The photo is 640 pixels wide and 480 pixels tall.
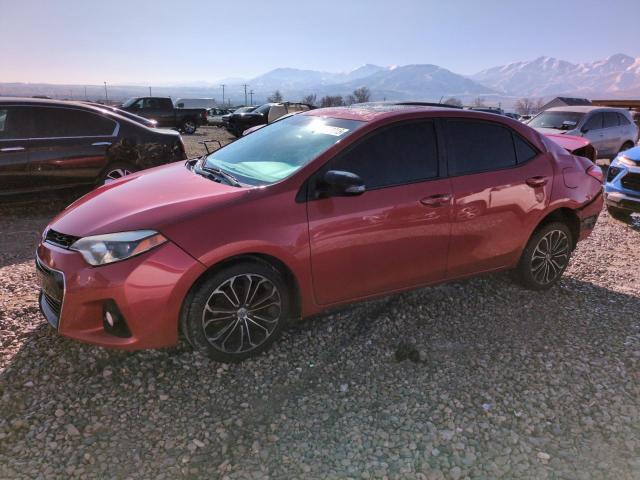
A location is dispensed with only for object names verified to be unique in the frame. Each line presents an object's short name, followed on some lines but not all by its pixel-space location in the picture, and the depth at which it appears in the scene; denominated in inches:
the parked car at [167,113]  879.7
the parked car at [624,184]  260.5
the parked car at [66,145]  230.5
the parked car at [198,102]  1525.6
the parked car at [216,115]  1311.5
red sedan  104.9
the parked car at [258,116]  809.5
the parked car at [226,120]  863.0
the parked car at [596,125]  435.2
